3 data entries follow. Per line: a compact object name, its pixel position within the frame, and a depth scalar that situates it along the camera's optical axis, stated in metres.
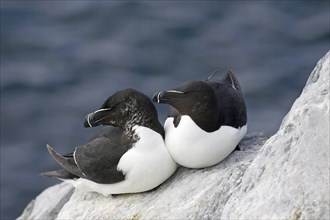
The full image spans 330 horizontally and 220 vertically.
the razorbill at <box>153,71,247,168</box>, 12.37
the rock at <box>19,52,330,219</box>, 9.98
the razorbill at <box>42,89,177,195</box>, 12.62
